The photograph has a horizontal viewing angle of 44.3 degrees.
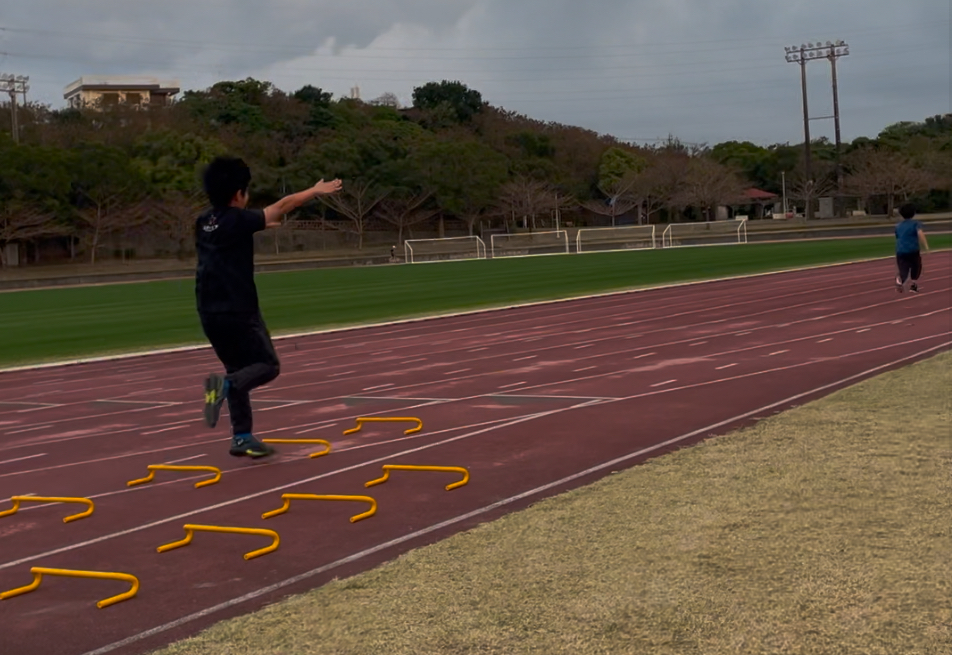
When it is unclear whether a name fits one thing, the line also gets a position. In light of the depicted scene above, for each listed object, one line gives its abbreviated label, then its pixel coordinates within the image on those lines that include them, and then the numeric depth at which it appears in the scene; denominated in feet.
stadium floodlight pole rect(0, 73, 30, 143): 247.09
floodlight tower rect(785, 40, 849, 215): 290.56
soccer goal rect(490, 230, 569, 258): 230.07
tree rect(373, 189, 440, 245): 269.23
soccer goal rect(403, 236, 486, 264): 224.74
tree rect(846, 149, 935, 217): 272.51
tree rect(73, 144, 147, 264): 222.07
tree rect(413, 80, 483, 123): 341.82
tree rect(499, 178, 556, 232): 279.49
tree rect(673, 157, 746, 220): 297.33
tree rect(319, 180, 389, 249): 263.08
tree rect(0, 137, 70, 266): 207.51
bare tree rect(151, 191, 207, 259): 229.25
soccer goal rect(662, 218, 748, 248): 223.92
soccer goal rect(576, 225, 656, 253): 226.17
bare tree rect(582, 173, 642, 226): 300.40
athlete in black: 27.68
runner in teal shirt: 68.90
